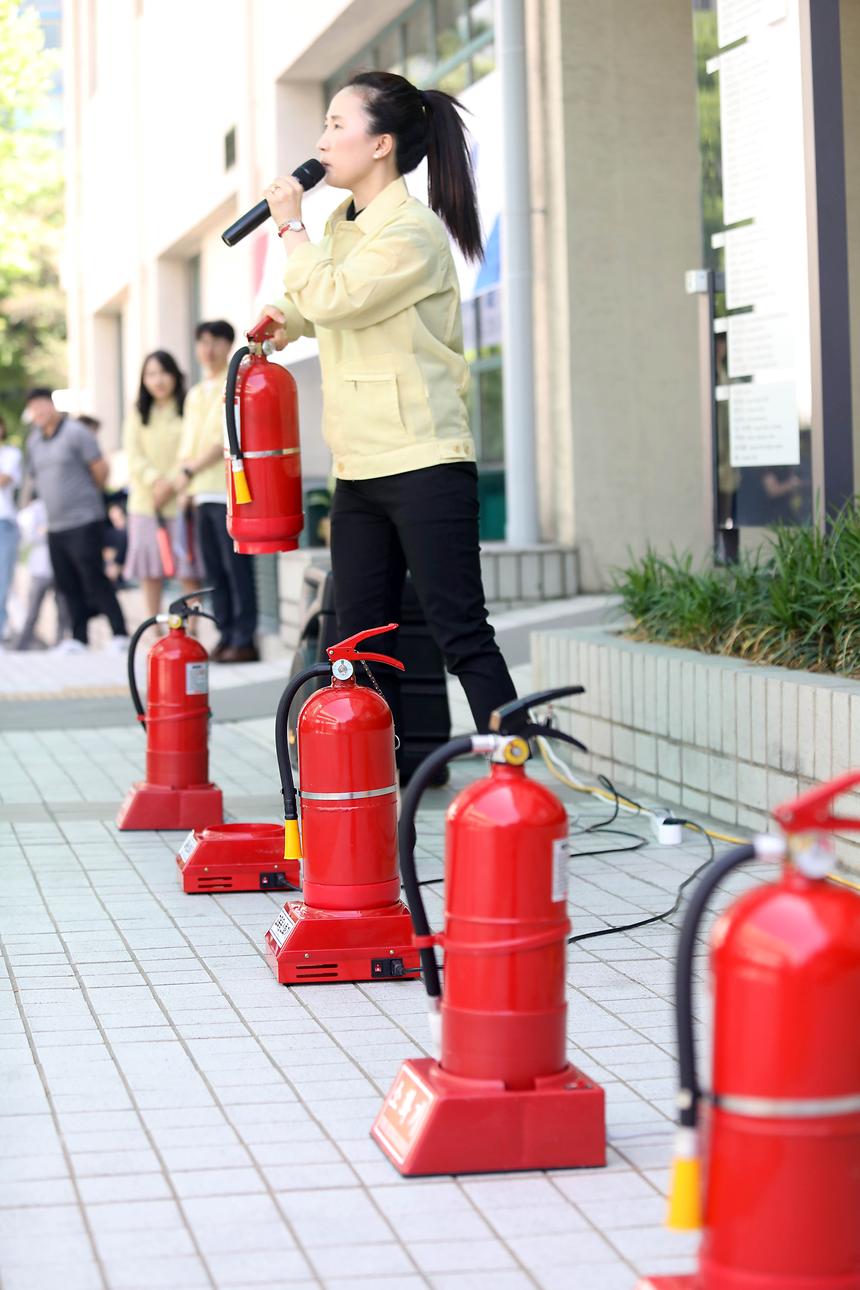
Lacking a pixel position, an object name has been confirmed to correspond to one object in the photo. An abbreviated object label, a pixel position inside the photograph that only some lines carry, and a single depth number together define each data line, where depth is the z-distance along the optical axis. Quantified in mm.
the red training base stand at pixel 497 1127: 3012
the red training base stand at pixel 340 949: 4238
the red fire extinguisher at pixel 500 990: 2910
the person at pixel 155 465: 12320
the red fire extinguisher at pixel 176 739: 6160
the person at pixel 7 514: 14195
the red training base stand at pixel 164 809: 6234
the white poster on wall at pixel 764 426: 7012
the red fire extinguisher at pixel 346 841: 4211
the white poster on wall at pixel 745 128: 7051
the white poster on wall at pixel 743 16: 6922
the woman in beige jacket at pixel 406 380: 4879
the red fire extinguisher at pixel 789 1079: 2084
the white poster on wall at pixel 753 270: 7043
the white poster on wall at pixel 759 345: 6992
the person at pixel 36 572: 14297
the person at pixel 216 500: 11203
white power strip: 5758
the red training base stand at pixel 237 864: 5242
